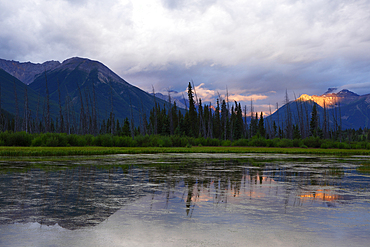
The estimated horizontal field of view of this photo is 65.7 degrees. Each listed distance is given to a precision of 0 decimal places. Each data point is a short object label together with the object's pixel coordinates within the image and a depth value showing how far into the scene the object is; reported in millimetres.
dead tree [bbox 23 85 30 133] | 79012
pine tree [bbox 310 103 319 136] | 92950
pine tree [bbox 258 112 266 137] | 105362
